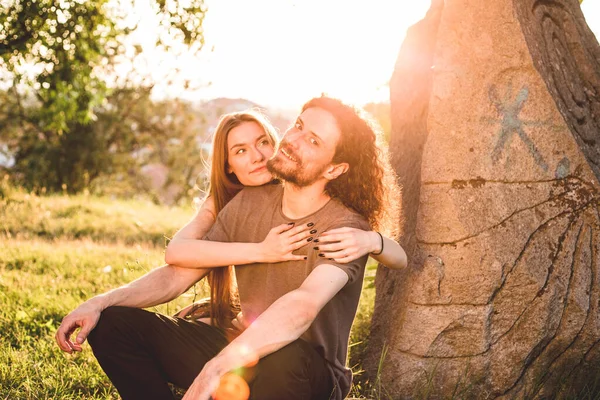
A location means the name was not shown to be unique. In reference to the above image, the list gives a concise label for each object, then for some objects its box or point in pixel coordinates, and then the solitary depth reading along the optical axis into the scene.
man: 3.10
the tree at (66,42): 6.10
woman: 3.27
